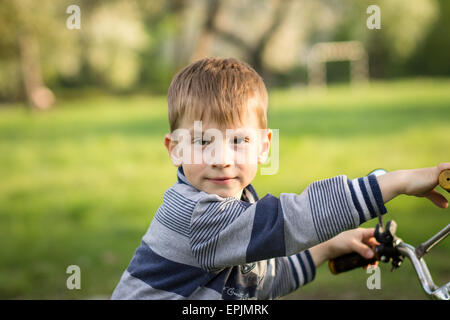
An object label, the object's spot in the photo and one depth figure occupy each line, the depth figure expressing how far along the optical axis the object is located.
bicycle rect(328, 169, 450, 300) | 1.35
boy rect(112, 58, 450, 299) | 1.31
